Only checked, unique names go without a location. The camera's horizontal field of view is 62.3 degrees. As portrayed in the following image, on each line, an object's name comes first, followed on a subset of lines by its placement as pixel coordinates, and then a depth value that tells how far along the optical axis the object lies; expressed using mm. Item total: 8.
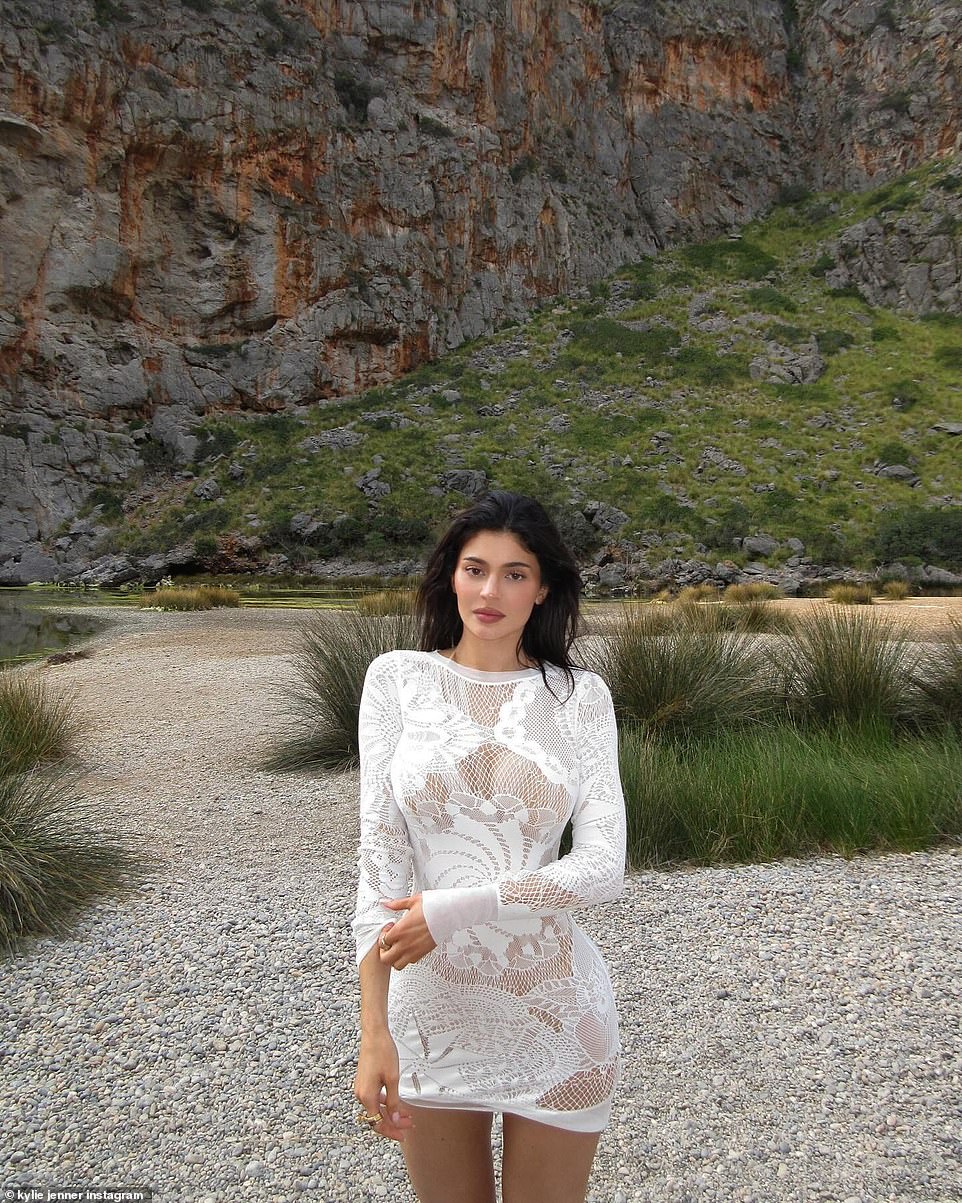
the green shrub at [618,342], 43094
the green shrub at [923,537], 26562
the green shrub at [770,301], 45312
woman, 1301
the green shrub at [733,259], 49594
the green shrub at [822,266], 48062
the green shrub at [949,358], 38719
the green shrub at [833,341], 41375
